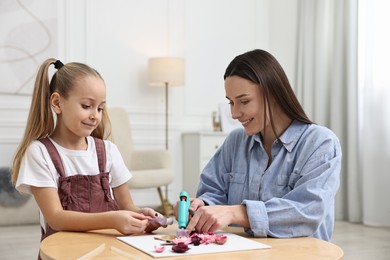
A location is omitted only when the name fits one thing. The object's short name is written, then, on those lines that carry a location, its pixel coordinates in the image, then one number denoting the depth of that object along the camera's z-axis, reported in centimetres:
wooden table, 100
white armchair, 443
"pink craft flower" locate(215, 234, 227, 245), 112
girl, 139
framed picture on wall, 448
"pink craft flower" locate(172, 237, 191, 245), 106
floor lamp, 473
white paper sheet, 103
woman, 124
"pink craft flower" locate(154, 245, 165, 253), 103
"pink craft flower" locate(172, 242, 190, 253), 103
